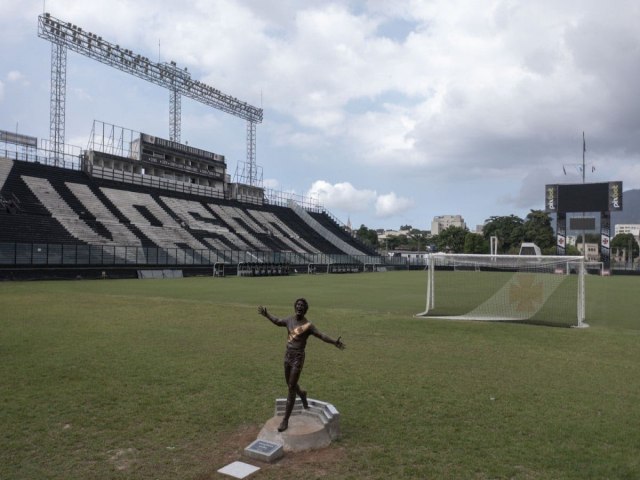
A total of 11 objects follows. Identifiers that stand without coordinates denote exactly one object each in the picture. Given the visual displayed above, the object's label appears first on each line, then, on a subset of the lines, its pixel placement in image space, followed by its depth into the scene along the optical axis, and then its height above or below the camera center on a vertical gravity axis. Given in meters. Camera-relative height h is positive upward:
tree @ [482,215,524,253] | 113.69 +5.48
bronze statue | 5.39 -1.09
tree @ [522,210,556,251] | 110.19 +5.70
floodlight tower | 47.81 +20.26
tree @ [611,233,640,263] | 148.43 +4.23
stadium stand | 36.78 +2.03
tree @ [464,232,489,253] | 115.00 +2.34
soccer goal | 16.88 -1.93
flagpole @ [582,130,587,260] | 70.96 +13.40
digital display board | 59.41 +7.37
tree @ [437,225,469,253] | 121.38 +3.60
